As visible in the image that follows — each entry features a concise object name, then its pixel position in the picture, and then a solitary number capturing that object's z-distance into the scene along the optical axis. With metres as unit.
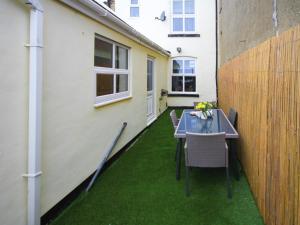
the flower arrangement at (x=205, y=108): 4.43
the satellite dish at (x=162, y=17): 11.13
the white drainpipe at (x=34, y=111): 2.22
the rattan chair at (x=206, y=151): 3.00
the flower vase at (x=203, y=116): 4.51
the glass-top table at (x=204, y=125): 3.46
